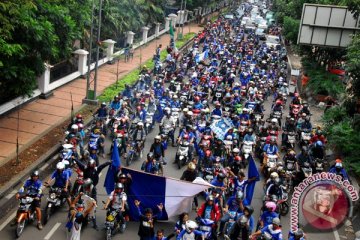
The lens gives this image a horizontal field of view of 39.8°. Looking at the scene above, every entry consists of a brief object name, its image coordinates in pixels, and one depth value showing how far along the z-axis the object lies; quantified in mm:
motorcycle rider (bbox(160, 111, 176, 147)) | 18734
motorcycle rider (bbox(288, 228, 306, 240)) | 9797
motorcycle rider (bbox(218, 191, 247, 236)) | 11645
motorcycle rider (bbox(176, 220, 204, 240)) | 10062
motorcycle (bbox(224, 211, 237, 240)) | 11330
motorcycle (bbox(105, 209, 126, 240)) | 11312
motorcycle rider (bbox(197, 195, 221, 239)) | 11398
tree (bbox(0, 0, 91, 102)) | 13594
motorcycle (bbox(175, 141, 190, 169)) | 16578
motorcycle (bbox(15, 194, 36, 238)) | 11320
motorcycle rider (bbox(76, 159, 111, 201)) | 12995
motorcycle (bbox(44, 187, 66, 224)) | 12103
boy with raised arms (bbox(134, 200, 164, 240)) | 10430
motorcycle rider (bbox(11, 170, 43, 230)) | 11703
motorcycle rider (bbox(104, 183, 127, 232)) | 11484
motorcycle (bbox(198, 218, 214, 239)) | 10773
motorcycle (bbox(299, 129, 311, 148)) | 18672
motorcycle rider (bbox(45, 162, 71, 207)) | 12422
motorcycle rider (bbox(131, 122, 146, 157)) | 16859
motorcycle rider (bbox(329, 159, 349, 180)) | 14391
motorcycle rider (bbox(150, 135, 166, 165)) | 15484
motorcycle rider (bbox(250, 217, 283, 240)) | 10406
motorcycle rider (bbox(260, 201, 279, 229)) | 11219
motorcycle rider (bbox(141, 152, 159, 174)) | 14102
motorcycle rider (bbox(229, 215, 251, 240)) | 10992
